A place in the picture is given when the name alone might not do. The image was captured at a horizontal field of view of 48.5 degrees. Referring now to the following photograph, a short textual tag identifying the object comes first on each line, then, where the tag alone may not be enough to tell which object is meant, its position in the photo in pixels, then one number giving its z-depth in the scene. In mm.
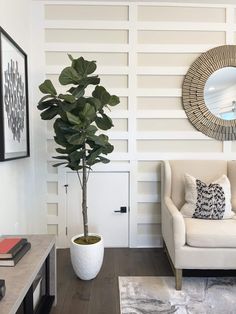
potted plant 2080
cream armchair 2057
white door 2838
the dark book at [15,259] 1402
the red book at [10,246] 1444
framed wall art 1810
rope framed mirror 2756
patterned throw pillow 2348
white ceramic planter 2156
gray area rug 1862
